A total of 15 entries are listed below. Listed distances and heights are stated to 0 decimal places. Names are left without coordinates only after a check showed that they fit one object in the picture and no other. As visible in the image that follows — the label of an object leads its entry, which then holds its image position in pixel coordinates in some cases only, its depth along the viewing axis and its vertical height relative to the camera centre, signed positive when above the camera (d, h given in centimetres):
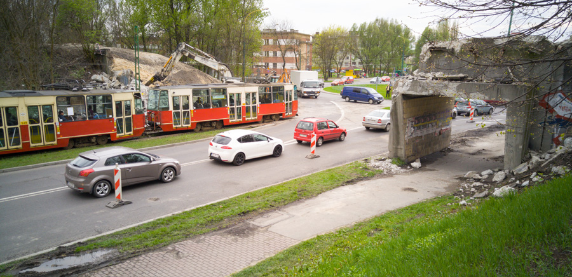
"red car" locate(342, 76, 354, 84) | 7425 +201
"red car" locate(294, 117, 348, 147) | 2002 -226
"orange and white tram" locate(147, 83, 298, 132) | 2253 -100
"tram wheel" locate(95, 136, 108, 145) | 1941 -258
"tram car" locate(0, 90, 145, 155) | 1609 -131
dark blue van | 4262 -75
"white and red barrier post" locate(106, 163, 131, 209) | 1077 -296
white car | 1555 -246
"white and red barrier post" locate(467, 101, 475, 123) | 3145 -271
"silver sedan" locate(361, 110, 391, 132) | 2458 -213
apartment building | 7856 +996
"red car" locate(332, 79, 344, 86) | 7212 +128
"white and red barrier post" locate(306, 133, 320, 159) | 1745 -288
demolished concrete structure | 1153 -50
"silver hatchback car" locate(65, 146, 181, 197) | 1113 -253
